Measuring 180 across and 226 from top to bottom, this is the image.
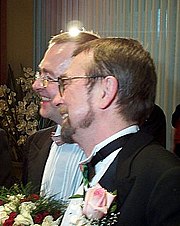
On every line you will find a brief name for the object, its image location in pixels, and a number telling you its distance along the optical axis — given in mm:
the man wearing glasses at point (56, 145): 1515
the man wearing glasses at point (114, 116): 1171
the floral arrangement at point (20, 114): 4355
